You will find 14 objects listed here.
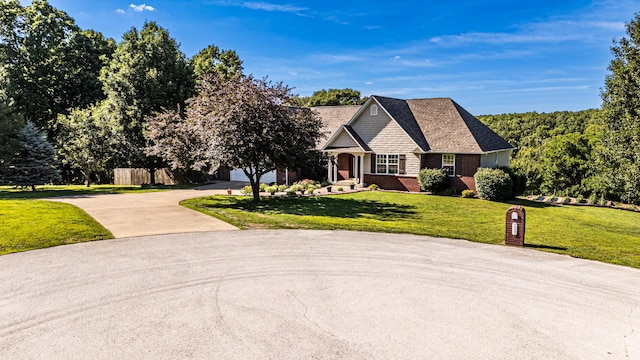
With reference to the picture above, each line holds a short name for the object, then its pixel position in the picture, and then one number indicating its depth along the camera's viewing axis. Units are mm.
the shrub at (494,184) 23656
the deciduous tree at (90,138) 31141
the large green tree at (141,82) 30719
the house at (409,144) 26938
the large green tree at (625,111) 19422
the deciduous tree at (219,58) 47059
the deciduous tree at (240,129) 17938
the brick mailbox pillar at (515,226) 12453
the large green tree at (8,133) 27078
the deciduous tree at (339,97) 62656
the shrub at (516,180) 25322
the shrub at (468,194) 25106
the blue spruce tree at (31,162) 28516
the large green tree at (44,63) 35312
